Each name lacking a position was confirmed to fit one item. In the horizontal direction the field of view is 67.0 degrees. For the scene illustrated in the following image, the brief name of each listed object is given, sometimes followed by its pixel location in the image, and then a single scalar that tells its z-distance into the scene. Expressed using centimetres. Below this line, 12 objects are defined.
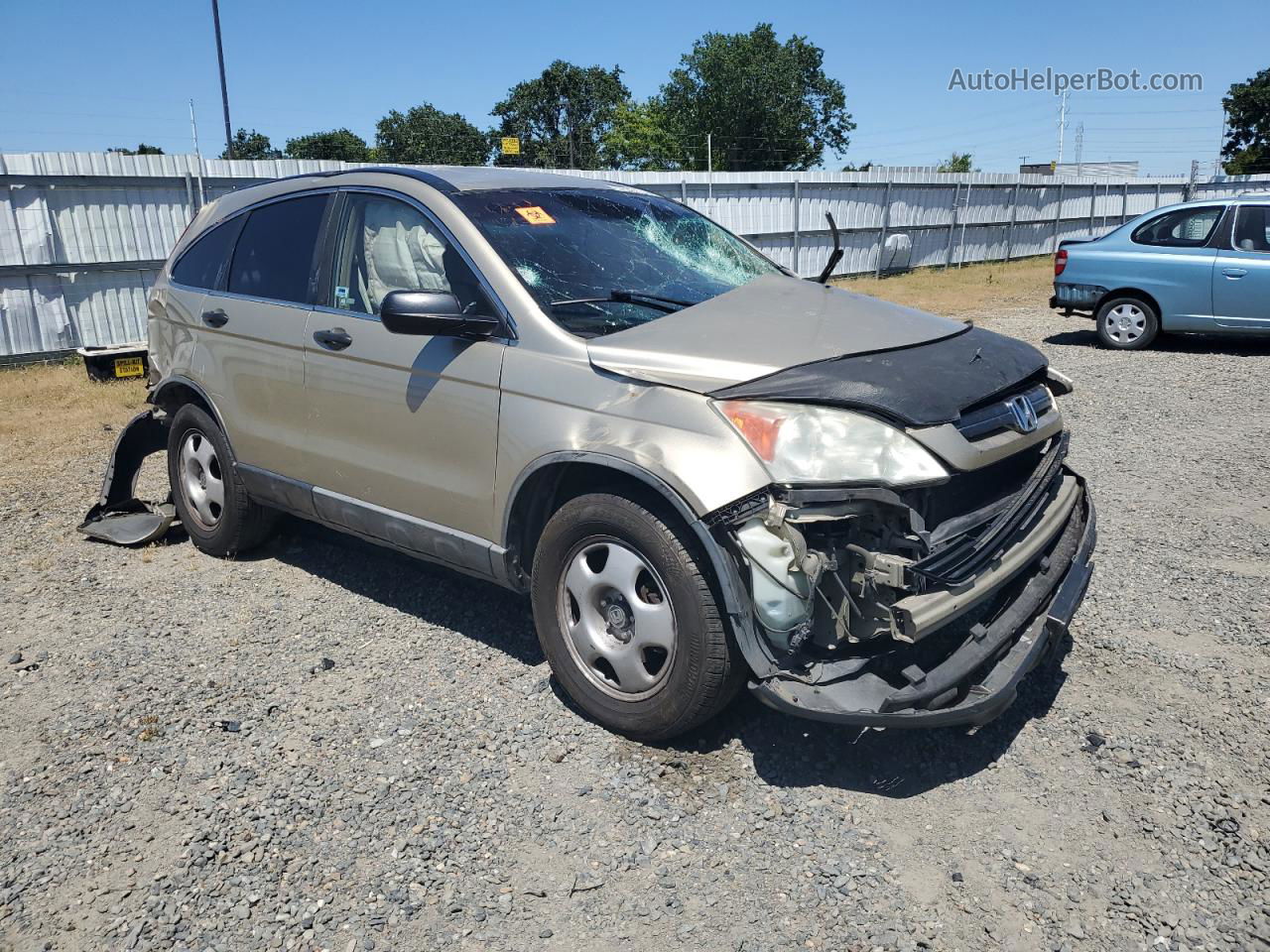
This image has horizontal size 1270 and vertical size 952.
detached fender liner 555
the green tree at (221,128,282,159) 8418
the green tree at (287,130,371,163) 7981
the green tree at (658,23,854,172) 6825
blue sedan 1030
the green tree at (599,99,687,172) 7075
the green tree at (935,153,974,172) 8338
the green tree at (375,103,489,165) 7438
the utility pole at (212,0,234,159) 3388
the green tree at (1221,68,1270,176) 6309
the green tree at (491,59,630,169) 8300
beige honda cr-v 287
